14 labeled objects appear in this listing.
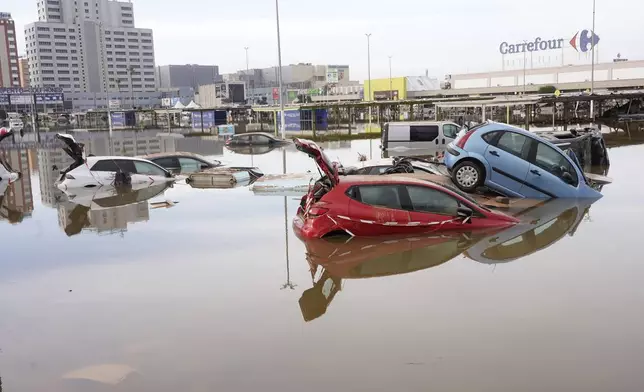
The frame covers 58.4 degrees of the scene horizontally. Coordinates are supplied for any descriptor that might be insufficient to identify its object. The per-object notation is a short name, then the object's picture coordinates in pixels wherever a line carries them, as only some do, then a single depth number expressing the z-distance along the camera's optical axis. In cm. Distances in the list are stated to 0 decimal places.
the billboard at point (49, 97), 9875
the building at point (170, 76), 19638
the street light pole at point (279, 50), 3772
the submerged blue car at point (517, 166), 1390
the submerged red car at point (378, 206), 1062
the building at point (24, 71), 19550
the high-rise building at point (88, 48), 15488
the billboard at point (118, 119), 7725
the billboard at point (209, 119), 6829
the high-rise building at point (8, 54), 15550
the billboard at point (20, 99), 10056
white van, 2694
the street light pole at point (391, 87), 8848
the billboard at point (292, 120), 5420
